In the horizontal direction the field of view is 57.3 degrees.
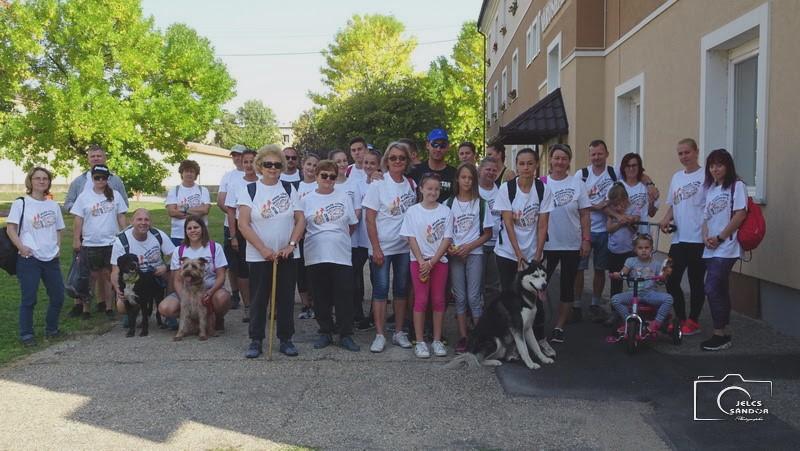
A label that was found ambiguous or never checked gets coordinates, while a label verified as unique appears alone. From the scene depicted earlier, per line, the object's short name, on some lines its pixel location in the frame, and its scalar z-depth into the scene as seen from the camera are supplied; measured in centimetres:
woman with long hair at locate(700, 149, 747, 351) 632
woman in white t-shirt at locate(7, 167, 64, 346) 717
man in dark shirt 712
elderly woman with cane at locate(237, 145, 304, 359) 651
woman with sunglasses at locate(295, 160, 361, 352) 670
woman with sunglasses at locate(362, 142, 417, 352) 682
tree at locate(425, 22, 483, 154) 4453
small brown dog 717
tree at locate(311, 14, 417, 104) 4838
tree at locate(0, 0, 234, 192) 2530
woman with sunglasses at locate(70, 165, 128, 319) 820
